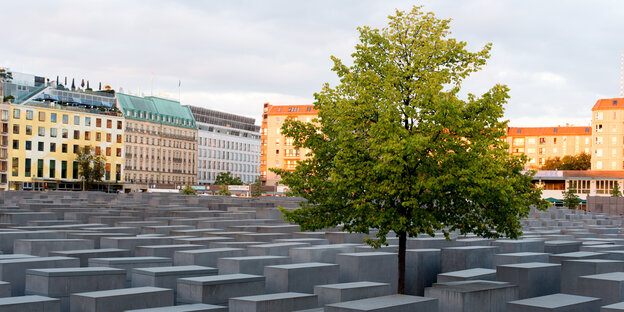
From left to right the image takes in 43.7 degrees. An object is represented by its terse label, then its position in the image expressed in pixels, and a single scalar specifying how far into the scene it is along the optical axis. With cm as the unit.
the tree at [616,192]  9450
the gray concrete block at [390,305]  1423
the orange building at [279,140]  17362
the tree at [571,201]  8938
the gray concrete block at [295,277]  1728
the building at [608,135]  14112
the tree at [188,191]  10431
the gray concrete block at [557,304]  1509
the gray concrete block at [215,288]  1544
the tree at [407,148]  1731
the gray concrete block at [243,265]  1831
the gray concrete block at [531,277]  1902
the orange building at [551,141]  19175
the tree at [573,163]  15888
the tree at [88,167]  12569
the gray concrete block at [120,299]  1383
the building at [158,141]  14475
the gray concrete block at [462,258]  2175
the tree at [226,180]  15494
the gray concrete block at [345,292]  1606
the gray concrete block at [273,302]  1422
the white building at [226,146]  16550
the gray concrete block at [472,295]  1666
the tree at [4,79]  12289
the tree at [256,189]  11908
